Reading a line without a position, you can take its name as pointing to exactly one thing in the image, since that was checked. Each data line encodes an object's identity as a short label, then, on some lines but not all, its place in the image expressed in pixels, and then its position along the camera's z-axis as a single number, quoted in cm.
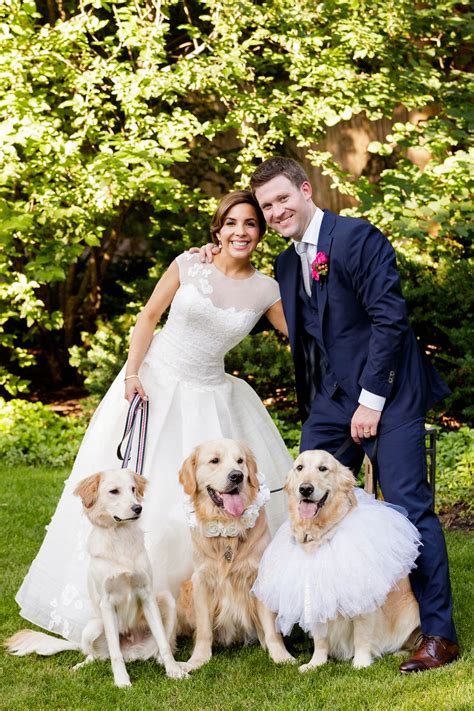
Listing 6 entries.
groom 337
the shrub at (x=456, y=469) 573
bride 397
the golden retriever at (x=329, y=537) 334
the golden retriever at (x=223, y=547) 357
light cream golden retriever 339
